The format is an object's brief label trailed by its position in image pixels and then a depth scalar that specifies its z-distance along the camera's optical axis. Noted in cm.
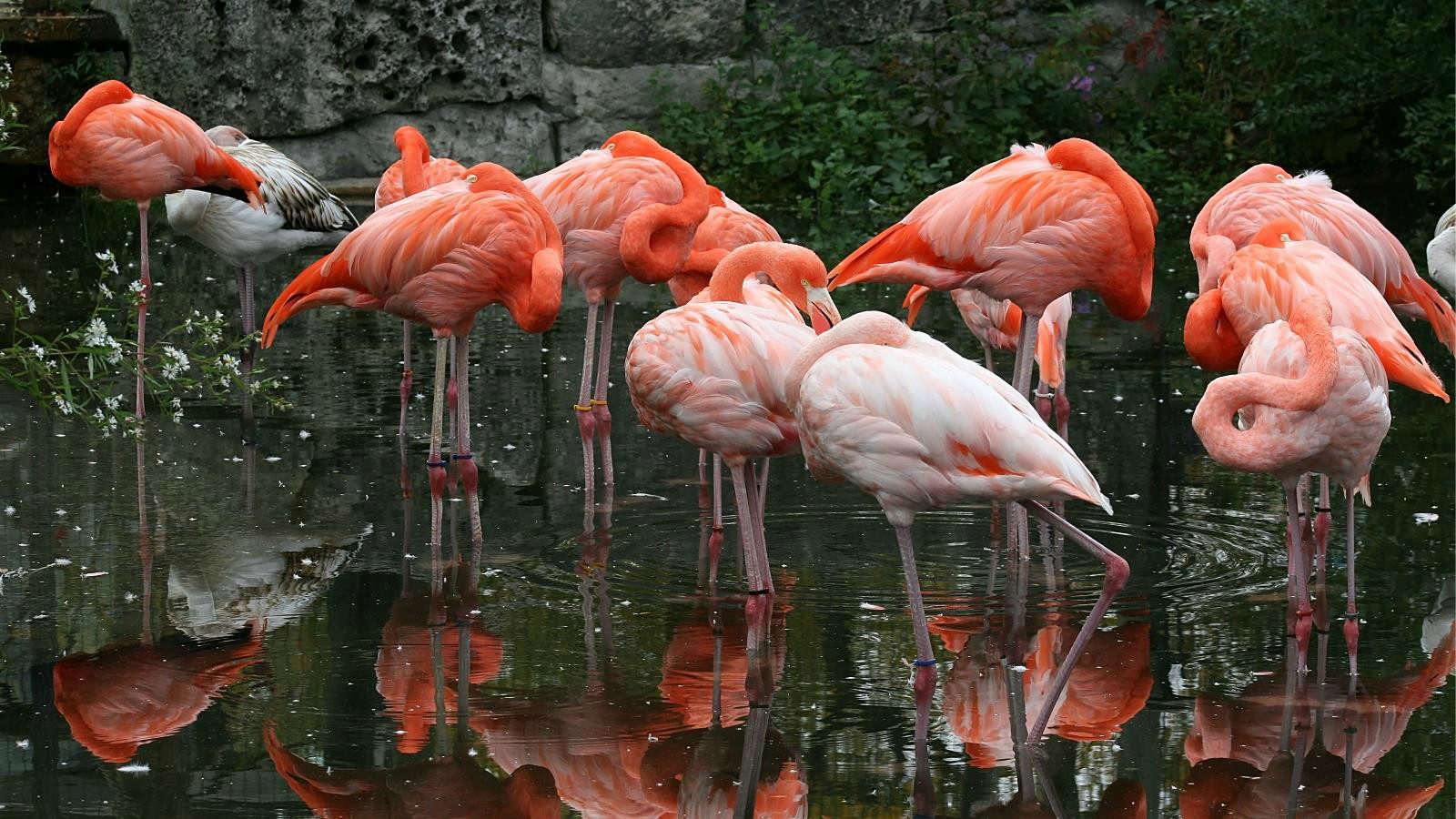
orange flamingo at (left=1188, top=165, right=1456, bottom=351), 1051
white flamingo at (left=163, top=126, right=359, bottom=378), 1454
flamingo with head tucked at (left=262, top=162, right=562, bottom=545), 1004
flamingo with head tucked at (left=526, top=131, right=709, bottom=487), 1098
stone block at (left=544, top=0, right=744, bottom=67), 2453
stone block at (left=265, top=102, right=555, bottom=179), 2391
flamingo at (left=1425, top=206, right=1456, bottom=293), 1187
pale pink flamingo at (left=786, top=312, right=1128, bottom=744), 718
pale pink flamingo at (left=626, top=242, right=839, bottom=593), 860
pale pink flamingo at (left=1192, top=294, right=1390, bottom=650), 786
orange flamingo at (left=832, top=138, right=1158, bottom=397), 995
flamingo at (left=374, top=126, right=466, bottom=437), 1329
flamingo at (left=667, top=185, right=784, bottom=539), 1149
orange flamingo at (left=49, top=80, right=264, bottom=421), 1327
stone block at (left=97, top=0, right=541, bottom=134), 2323
